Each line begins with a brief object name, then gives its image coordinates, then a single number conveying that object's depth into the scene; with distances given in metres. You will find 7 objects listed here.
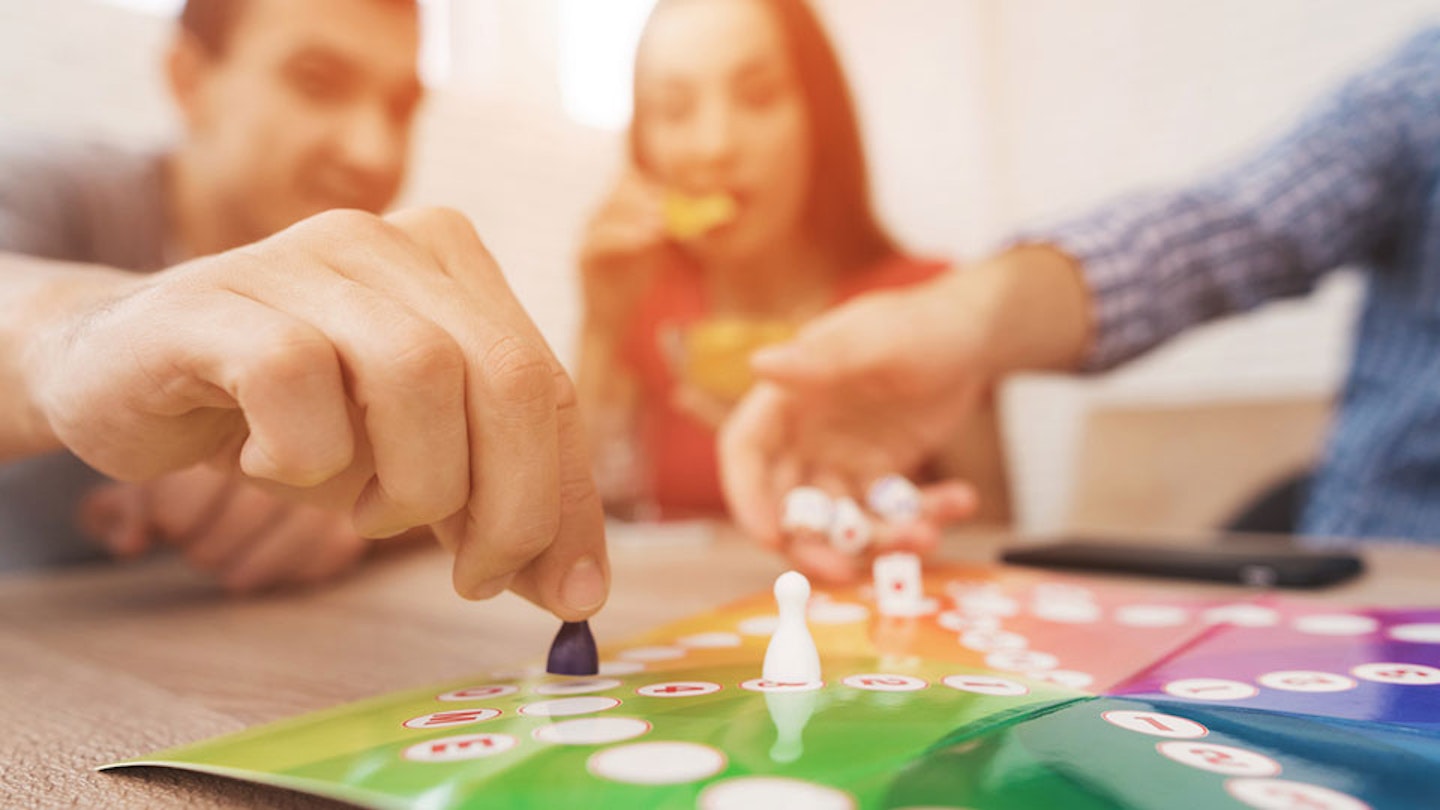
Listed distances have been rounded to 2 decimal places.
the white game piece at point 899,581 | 0.53
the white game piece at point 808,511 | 0.63
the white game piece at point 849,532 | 0.62
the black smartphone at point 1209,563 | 0.61
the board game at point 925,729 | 0.24
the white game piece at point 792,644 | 0.35
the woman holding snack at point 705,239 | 1.33
